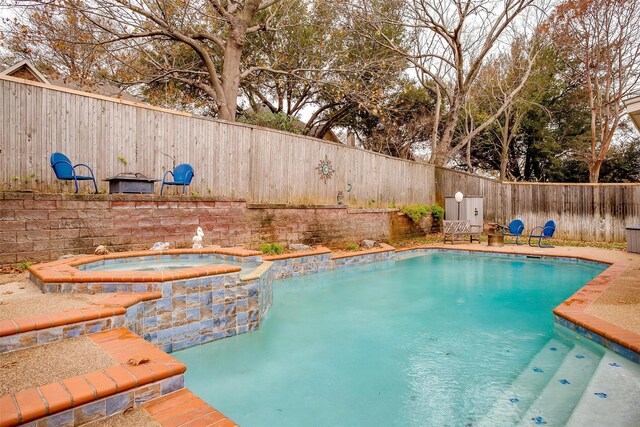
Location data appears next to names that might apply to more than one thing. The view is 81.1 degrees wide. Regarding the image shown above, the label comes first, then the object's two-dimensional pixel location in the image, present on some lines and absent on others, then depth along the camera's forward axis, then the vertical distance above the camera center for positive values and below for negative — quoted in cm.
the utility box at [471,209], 1114 +14
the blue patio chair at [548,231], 957 -44
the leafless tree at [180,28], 742 +420
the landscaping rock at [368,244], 891 -72
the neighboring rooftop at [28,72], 969 +392
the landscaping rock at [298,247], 740 -66
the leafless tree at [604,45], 1117 +540
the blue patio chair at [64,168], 478 +59
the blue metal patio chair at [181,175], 593 +62
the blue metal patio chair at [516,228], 1006 -38
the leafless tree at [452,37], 1121 +609
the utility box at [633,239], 824 -56
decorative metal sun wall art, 862 +105
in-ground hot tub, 326 -76
